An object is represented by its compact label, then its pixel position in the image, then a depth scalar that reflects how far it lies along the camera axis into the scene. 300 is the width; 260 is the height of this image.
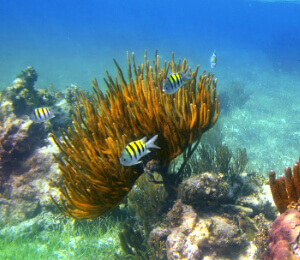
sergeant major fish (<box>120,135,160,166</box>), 2.31
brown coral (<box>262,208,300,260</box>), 2.22
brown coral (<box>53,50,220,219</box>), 2.87
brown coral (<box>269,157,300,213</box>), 2.92
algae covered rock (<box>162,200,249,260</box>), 3.03
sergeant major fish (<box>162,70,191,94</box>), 2.98
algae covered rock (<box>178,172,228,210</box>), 3.35
